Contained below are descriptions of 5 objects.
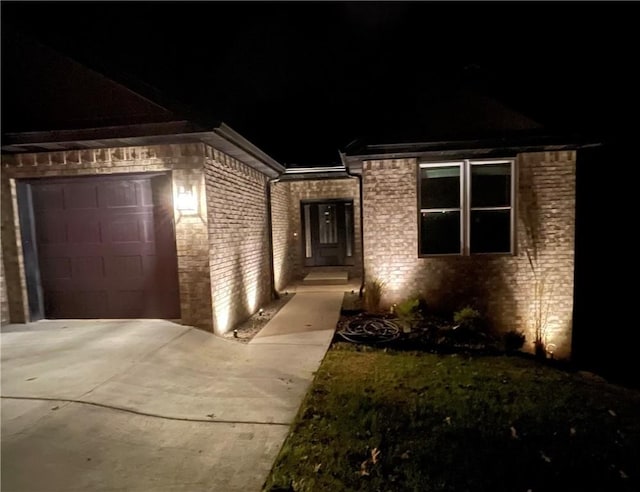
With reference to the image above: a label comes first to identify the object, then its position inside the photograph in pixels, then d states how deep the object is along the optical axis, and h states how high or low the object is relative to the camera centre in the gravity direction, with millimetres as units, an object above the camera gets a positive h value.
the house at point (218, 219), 5273 +100
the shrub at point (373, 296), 7199 -1565
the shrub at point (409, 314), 6535 -1845
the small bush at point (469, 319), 6309 -1869
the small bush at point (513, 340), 6387 -2316
